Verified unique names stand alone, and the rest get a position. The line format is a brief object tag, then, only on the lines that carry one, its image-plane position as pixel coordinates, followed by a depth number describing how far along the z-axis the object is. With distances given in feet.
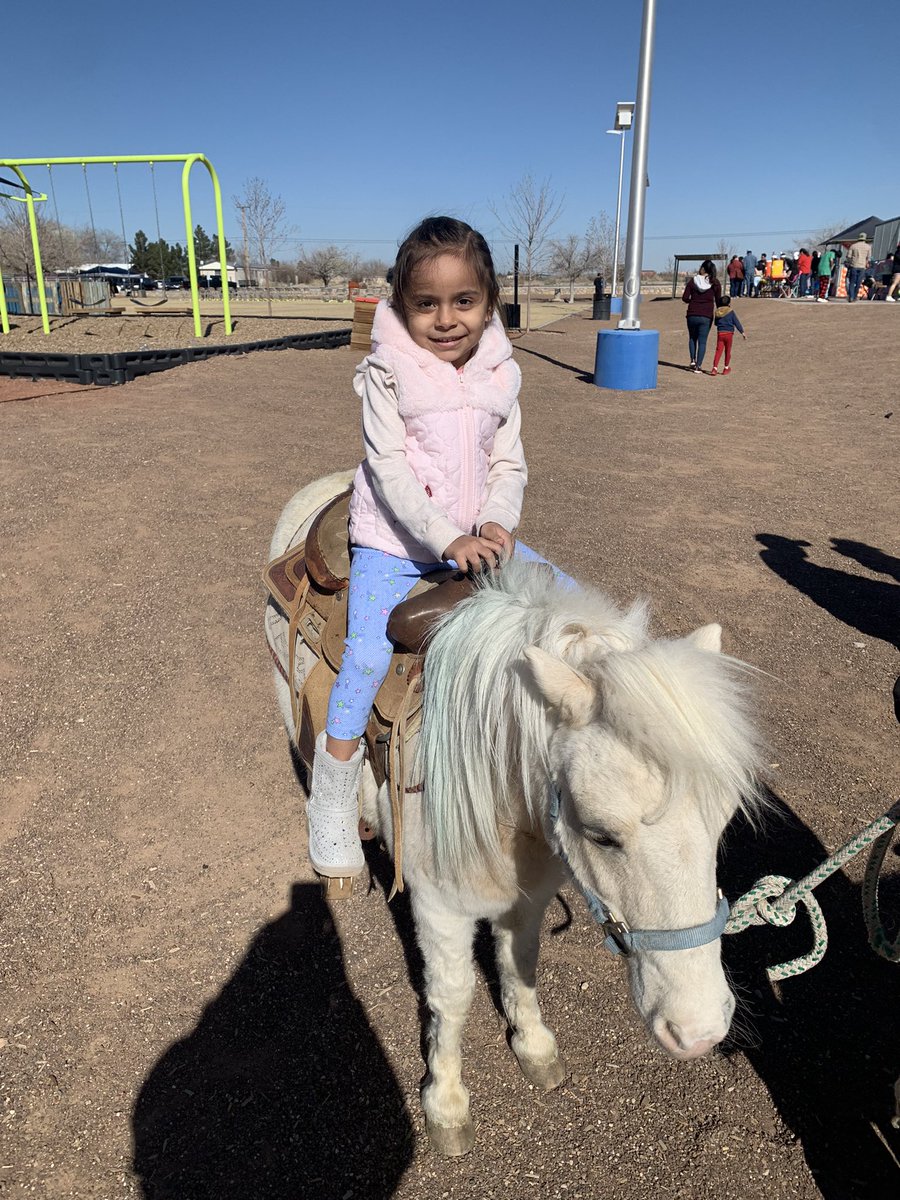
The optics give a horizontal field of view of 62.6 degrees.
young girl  7.40
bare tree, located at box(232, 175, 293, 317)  89.94
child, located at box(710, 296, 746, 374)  46.65
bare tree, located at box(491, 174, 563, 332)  102.58
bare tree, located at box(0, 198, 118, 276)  124.37
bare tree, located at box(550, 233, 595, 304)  195.21
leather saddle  6.83
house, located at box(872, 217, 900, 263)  127.58
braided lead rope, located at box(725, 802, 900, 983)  5.95
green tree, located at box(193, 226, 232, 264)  220.43
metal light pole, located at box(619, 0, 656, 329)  38.66
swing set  49.78
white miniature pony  4.62
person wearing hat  89.04
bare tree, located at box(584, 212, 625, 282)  186.13
